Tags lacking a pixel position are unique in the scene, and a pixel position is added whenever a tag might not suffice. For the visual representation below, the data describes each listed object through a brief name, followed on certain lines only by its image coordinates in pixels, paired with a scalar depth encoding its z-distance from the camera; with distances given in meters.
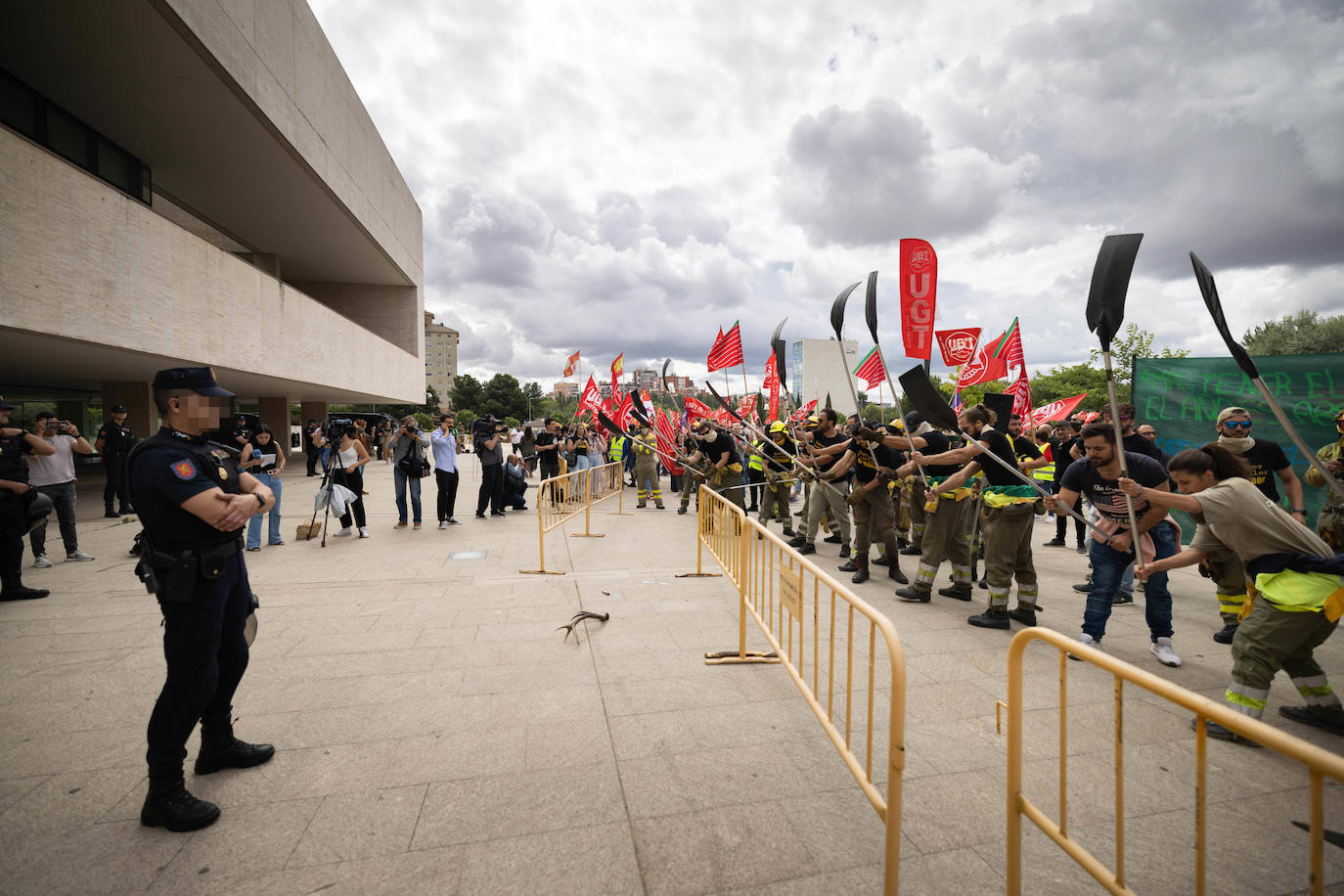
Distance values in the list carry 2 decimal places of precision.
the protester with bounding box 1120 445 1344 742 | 2.87
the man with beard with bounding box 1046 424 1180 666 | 4.02
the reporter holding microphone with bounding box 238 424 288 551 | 6.98
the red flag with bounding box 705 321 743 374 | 9.99
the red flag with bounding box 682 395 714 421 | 14.18
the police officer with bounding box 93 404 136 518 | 9.25
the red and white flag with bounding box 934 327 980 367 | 8.36
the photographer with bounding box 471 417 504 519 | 9.94
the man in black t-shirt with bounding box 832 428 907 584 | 6.23
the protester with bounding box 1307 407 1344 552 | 3.67
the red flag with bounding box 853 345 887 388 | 10.70
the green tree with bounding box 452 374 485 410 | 77.75
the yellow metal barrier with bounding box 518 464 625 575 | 7.72
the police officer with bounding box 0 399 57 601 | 5.12
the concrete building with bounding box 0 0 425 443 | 7.94
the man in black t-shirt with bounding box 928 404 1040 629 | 4.75
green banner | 6.39
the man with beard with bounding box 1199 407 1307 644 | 3.89
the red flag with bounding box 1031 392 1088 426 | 8.85
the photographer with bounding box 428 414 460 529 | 9.47
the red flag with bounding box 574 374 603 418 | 13.02
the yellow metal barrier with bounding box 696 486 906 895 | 1.85
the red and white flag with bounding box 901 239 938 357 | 3.99
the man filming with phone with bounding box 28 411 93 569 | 6.39
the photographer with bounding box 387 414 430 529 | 9.00
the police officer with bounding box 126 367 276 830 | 2.33
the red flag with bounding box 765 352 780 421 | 12.20
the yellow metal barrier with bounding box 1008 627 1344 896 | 1.13
